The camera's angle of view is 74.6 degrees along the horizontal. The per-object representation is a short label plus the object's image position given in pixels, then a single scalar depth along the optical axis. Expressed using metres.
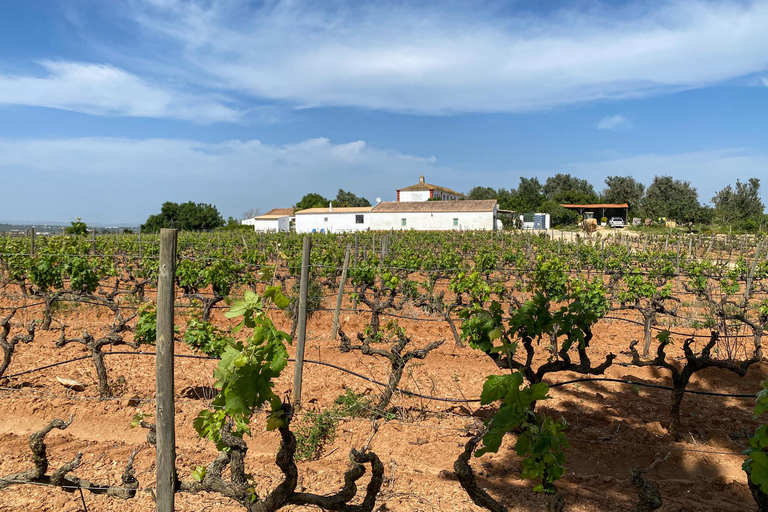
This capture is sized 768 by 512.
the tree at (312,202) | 65.56
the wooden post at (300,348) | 5.13
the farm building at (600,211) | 51.51
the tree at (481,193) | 70.69
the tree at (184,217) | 51.56
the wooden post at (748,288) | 9.16
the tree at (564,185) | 68.12
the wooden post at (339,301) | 7.92
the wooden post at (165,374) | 2.52
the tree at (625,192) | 58.03
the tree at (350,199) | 78.56
